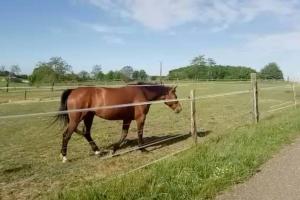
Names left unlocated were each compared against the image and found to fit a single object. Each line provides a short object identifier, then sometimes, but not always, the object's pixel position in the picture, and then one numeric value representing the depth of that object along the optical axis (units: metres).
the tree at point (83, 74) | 76.32
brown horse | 8.98
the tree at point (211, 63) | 114.94
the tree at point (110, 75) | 87.28
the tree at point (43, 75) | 62.99
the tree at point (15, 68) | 101.25
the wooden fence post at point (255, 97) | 13.34
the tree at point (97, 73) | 89.62
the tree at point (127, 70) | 86.06
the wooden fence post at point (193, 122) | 9.05
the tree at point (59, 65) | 77.31
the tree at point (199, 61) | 112.31
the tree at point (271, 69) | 114.31
